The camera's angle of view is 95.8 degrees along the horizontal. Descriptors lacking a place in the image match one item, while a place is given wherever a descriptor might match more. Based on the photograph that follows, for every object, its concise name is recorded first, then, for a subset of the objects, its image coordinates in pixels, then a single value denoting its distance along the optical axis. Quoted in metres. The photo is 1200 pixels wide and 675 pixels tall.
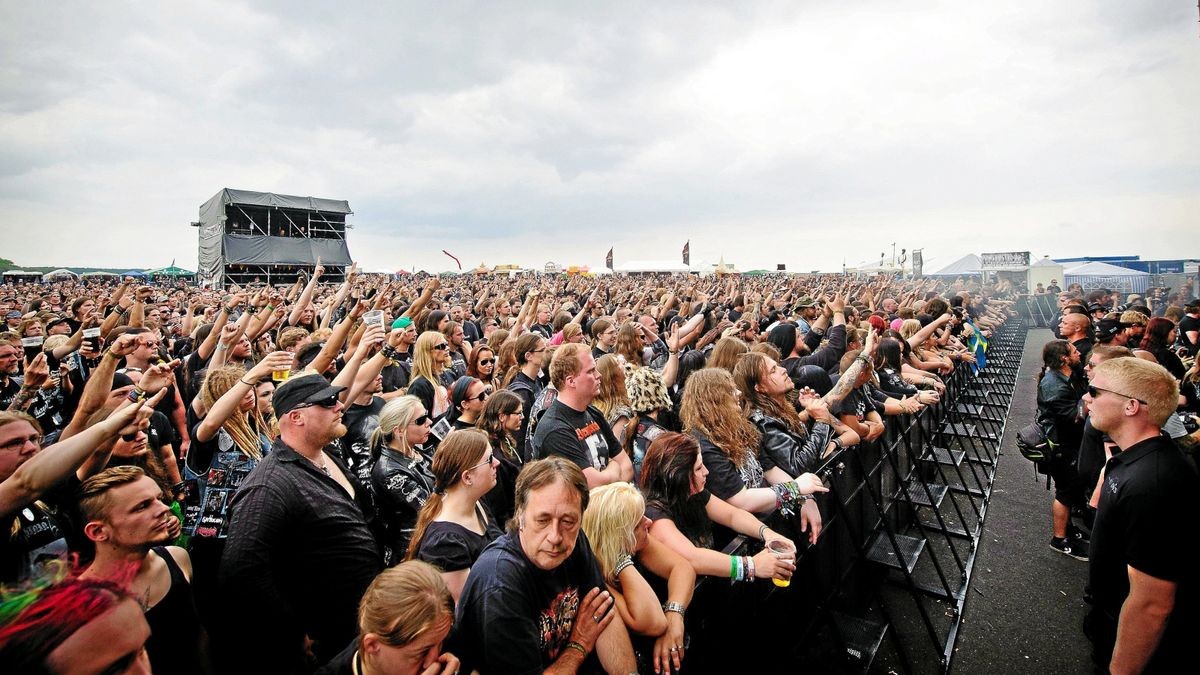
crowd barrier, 2.70
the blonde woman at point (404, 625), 1.63
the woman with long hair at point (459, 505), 2.29
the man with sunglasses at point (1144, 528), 2.33
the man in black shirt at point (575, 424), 3.24
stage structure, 26.08
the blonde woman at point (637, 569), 2.15
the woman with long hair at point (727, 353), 4.61
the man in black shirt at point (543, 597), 1.79
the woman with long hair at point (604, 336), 5.93
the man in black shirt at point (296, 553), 2.14
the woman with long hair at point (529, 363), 4.95
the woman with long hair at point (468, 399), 3.84
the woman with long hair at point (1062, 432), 4.82
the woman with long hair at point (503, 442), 3.24
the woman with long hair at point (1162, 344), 5.61
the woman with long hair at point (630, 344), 5.01
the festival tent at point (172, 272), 44.50
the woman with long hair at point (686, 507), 2.51
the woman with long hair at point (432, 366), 4.52
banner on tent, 30.48
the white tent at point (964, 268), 36.28
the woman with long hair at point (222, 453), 2.67
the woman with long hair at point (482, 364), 5.35
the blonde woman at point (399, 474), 2.99
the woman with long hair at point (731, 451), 2.99
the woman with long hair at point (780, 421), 3.53
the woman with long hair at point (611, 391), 3.97
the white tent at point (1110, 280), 26.59
